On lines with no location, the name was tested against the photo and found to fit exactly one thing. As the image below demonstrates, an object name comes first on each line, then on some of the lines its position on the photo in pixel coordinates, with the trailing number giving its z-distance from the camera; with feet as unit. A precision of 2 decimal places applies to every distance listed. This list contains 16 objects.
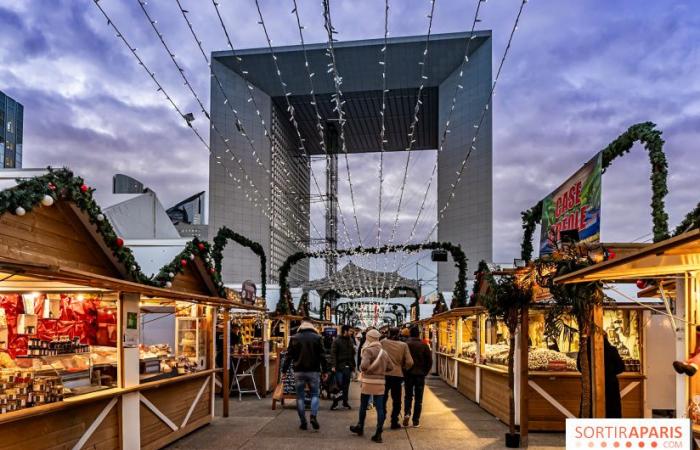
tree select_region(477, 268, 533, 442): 28.55
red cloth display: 27.43
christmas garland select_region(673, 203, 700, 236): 19.54
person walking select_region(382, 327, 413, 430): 30.37
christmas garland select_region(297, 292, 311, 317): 75.19
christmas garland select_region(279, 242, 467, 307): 54.49
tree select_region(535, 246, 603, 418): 21.72
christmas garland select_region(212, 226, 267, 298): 47.47
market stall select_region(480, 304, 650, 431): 31.94
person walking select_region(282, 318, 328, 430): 31.86
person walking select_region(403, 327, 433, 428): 32.96
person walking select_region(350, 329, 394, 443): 28.73
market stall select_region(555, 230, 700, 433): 15.53
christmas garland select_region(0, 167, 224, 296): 18.61
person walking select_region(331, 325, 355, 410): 41.37
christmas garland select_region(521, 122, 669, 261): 24.49
